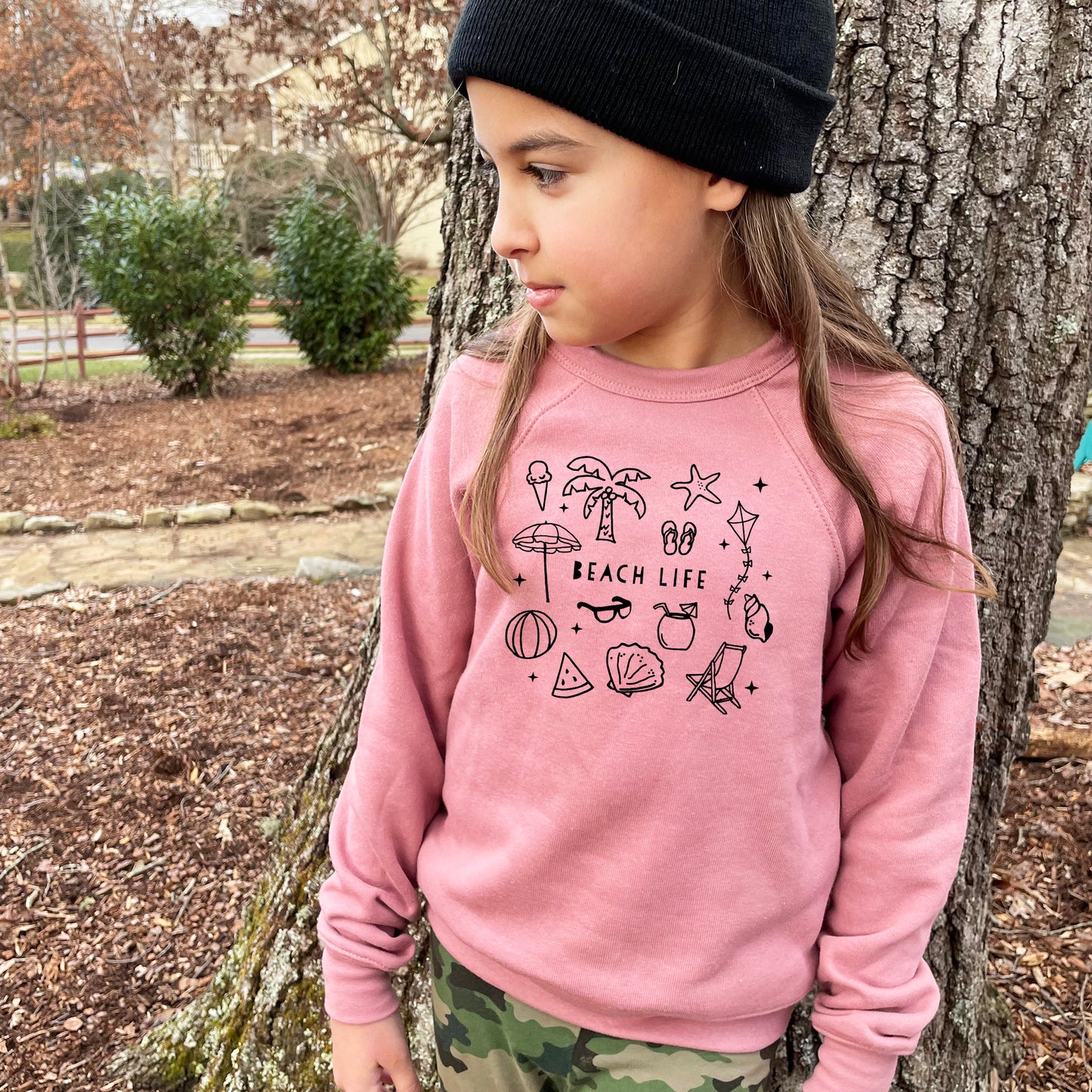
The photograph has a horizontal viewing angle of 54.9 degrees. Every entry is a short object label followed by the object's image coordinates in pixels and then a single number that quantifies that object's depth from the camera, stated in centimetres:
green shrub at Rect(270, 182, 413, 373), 1072
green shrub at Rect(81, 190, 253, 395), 962
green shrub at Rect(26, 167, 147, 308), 1653
